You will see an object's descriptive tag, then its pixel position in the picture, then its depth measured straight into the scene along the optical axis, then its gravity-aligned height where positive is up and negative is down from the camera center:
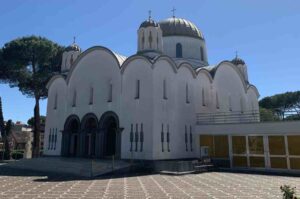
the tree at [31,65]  31.55 +9.73
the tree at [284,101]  57.22 +10.14
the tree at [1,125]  31.83 +2.77
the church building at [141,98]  20.25 +4.35
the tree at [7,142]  31.32 +0.78
